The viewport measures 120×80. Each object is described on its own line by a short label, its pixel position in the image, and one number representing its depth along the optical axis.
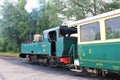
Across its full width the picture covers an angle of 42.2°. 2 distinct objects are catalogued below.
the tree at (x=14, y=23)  24.47
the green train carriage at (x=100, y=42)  5.41
